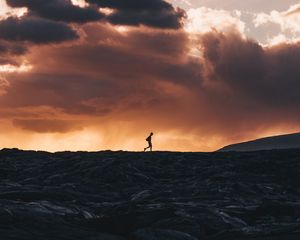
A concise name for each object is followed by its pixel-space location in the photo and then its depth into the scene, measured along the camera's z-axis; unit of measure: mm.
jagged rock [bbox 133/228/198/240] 41000
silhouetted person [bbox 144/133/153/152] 74962
